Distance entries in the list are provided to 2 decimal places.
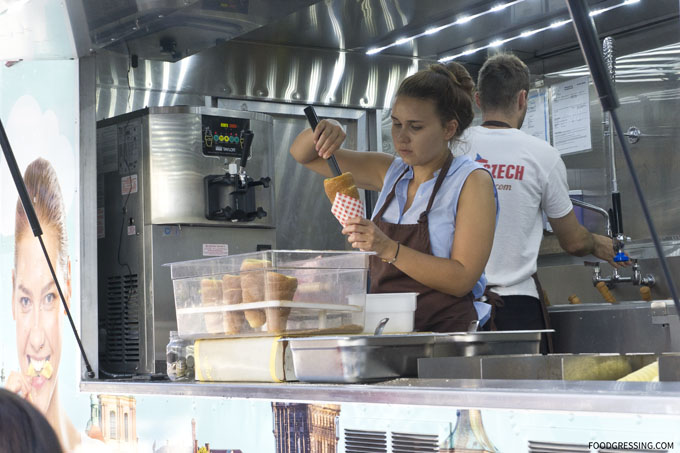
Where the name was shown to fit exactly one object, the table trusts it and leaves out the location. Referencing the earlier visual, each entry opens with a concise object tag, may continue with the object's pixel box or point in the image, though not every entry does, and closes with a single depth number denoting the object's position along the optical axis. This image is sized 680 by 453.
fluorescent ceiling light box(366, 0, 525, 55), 4.55
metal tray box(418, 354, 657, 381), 1.97
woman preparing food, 2.38
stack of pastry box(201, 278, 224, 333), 2.38
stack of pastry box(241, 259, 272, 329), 2.24
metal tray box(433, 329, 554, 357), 2.12
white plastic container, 2.27
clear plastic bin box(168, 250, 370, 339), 2.23
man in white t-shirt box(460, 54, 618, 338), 3.07
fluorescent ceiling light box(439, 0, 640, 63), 4.59
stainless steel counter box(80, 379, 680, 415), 1.42
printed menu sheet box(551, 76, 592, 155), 5.37
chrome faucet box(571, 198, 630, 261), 3.93
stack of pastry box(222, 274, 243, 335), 2.31
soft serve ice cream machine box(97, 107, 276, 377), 3.83
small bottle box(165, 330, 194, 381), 2.79
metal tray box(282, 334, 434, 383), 1.95
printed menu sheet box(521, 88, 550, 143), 5.56
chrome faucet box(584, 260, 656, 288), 4.34
